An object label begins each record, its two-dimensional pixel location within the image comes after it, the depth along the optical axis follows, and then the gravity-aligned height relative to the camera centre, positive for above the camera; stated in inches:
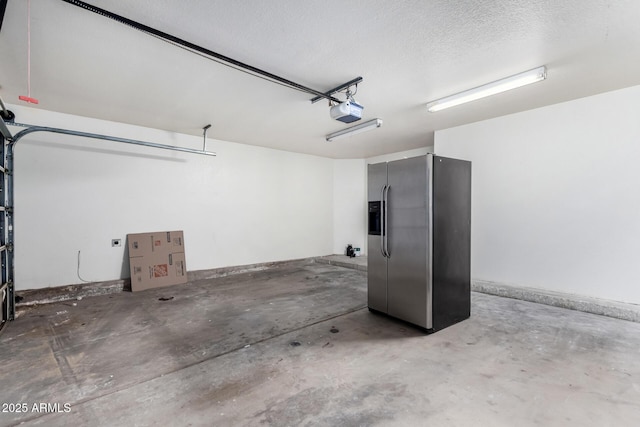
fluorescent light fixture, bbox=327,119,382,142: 188.9 +61.0
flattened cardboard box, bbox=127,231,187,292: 198.2 -33.2
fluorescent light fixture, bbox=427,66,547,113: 121.0 +59.8
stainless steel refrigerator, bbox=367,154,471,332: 126.2 -12.2
